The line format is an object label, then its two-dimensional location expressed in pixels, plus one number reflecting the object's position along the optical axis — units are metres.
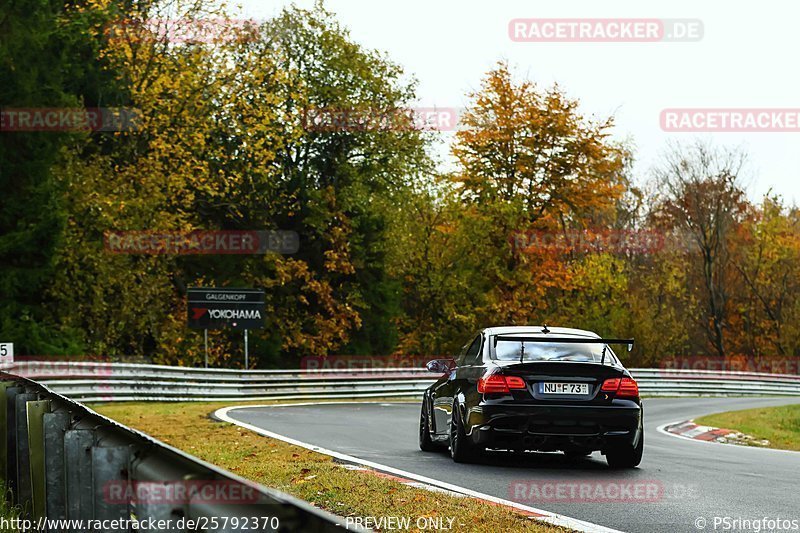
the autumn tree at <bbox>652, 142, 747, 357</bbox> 62.84
